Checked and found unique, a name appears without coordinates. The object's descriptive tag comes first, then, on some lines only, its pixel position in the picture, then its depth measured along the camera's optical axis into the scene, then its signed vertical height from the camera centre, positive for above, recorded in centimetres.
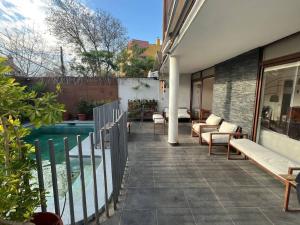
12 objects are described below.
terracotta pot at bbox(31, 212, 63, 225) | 140 -101
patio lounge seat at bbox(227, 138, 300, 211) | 230 -108
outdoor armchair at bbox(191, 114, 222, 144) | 513 -99
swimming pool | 236 -166
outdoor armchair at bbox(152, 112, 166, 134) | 636 -99
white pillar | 471 -17
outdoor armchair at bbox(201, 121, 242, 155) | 422 -103
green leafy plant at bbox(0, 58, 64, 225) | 107 -40
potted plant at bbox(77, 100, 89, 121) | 957 -91
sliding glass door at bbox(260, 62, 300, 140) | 310 -14
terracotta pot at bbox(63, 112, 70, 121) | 974 -132
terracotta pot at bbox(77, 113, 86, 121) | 952 -127
